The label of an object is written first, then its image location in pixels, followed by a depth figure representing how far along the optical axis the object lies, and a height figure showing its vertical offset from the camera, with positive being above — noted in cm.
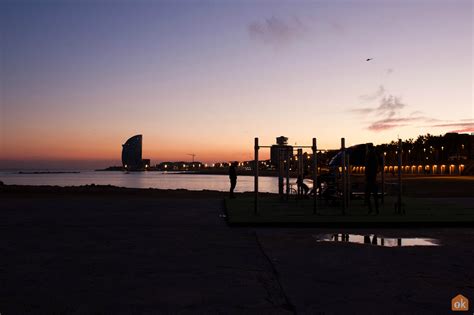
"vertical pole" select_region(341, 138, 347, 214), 1551 -33
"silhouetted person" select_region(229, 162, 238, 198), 2388 -30
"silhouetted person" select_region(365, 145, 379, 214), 1603 -17
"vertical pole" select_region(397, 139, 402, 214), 1576 -33
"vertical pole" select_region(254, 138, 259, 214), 1515 -9
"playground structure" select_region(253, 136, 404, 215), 1562 +15
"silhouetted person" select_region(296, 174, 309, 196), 2250 -64
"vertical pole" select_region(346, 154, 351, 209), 1770 -73
